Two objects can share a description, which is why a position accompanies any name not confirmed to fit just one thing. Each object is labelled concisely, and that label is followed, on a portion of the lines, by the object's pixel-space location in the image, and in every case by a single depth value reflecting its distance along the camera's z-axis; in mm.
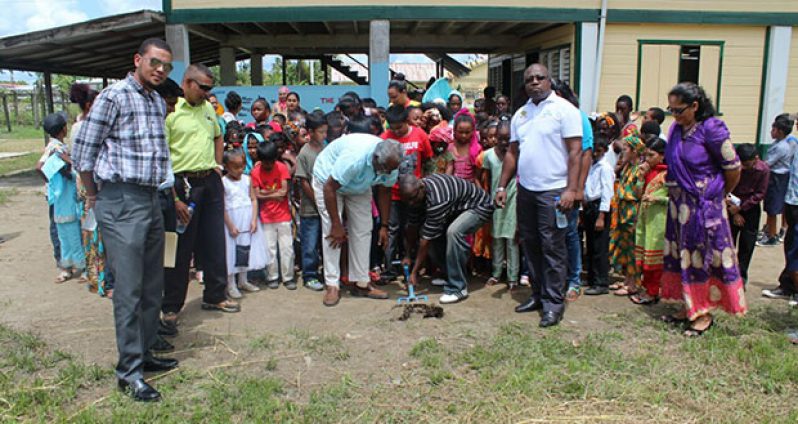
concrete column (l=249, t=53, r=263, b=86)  16016
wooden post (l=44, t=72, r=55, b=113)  14219
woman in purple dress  4078
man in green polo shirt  4316
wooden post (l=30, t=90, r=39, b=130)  26500
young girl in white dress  5262
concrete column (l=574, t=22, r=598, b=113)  11186
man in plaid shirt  3289
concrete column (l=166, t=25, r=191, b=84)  10641
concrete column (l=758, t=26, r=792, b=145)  11547
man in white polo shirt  4395
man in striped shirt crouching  4945
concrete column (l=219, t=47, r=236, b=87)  13984
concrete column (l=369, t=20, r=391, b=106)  10750
